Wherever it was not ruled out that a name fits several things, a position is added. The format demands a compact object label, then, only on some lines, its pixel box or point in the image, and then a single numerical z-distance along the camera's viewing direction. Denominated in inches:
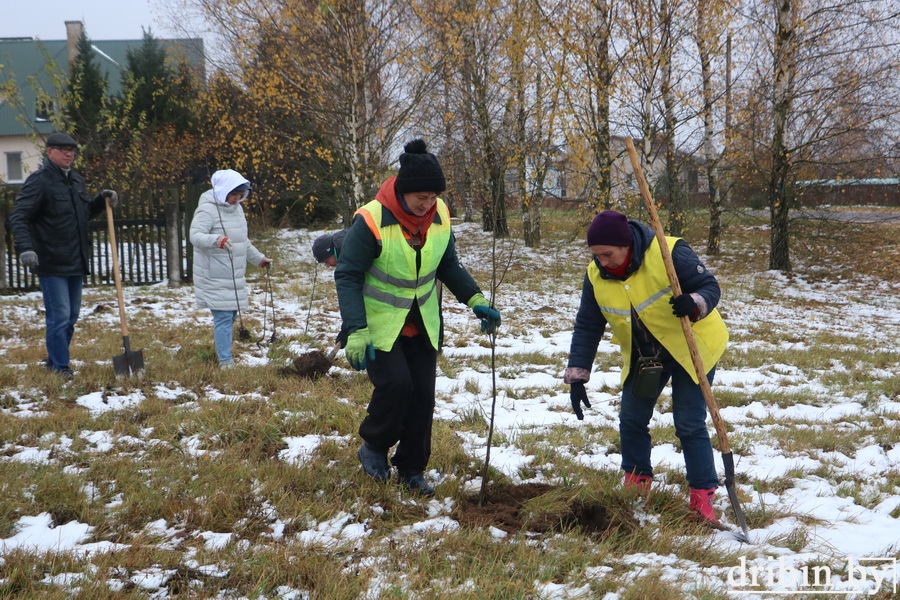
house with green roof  1191.6
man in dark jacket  227.3
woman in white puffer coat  247.0
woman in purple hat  132.1
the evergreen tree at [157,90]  795.4
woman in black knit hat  132.7
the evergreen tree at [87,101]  714.2
